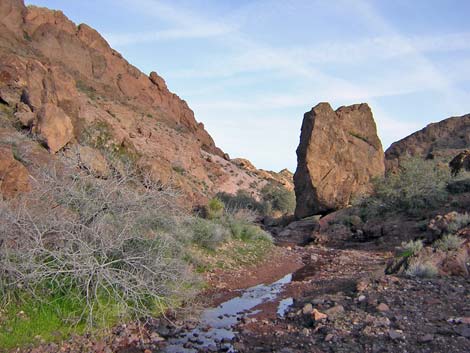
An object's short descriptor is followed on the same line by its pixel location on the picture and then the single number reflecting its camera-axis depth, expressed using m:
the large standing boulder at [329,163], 30.66
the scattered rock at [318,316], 7.96
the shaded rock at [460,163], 26.68
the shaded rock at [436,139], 41.19
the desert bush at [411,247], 14.13
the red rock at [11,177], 10.20
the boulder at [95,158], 16.10
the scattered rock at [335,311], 8.11
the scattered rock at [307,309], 8.56
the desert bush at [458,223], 16.06
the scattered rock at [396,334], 6.72
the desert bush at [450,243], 12.55
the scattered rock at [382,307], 8.06
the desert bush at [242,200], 42.72
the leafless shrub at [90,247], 7.56
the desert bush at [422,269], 10.09
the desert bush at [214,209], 21.11
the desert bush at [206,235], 15.11
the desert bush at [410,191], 23.22
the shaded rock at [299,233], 25.44
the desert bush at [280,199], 47.15
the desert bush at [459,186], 23.02
